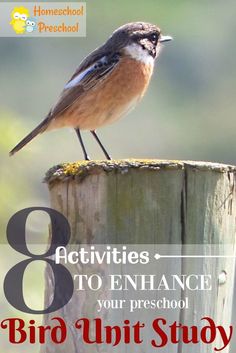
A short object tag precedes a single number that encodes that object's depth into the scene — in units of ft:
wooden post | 29.58
